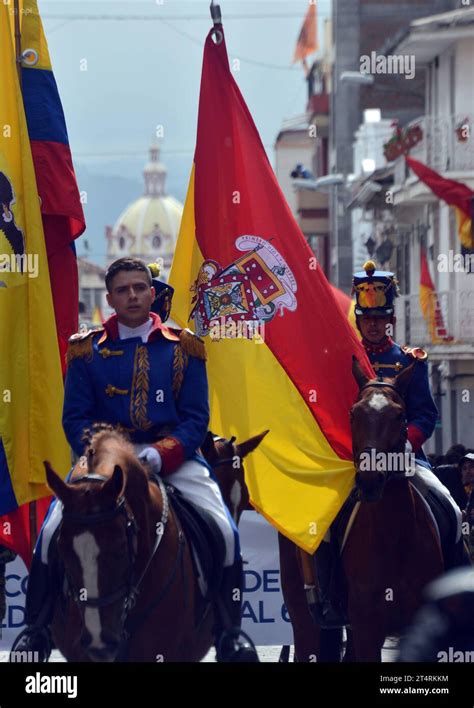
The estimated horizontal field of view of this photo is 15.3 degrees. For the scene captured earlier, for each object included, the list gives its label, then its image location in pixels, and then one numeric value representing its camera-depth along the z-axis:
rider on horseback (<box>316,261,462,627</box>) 11.09
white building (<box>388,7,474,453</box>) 37.69
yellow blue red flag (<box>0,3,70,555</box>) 10.81
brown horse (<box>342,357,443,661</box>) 10.49
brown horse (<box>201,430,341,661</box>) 11.66
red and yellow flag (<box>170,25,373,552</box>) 11.58
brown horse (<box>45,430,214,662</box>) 7.75
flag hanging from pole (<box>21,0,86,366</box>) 11.63
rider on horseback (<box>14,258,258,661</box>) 8.94
